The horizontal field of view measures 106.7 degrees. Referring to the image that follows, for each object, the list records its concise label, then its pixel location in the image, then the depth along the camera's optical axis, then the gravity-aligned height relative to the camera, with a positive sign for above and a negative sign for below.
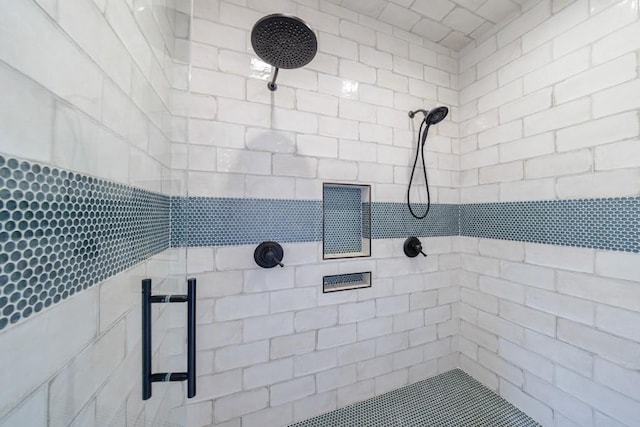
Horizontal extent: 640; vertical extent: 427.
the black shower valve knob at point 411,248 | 1.67 -0.21
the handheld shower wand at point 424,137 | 1.53 +0.57
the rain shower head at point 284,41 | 0.93 +0.74
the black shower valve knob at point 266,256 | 1.28 -0.21
